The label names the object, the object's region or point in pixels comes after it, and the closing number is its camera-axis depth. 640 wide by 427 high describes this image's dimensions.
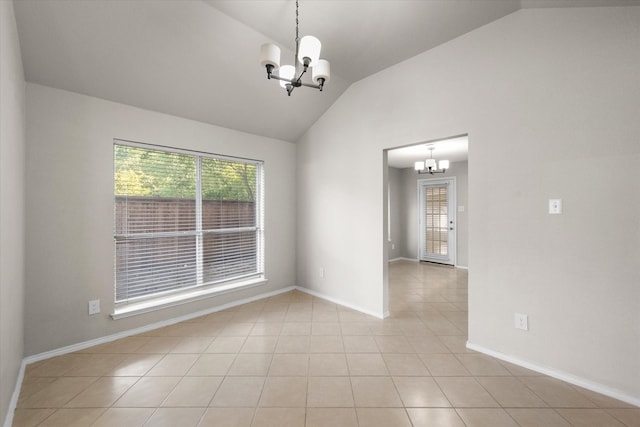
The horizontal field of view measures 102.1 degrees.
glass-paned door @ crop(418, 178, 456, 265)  6.16
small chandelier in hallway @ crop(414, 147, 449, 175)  4.94
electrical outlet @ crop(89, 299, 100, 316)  2.49
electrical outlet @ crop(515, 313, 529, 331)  2.17
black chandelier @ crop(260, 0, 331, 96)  1.68
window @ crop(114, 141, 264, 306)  2.77
